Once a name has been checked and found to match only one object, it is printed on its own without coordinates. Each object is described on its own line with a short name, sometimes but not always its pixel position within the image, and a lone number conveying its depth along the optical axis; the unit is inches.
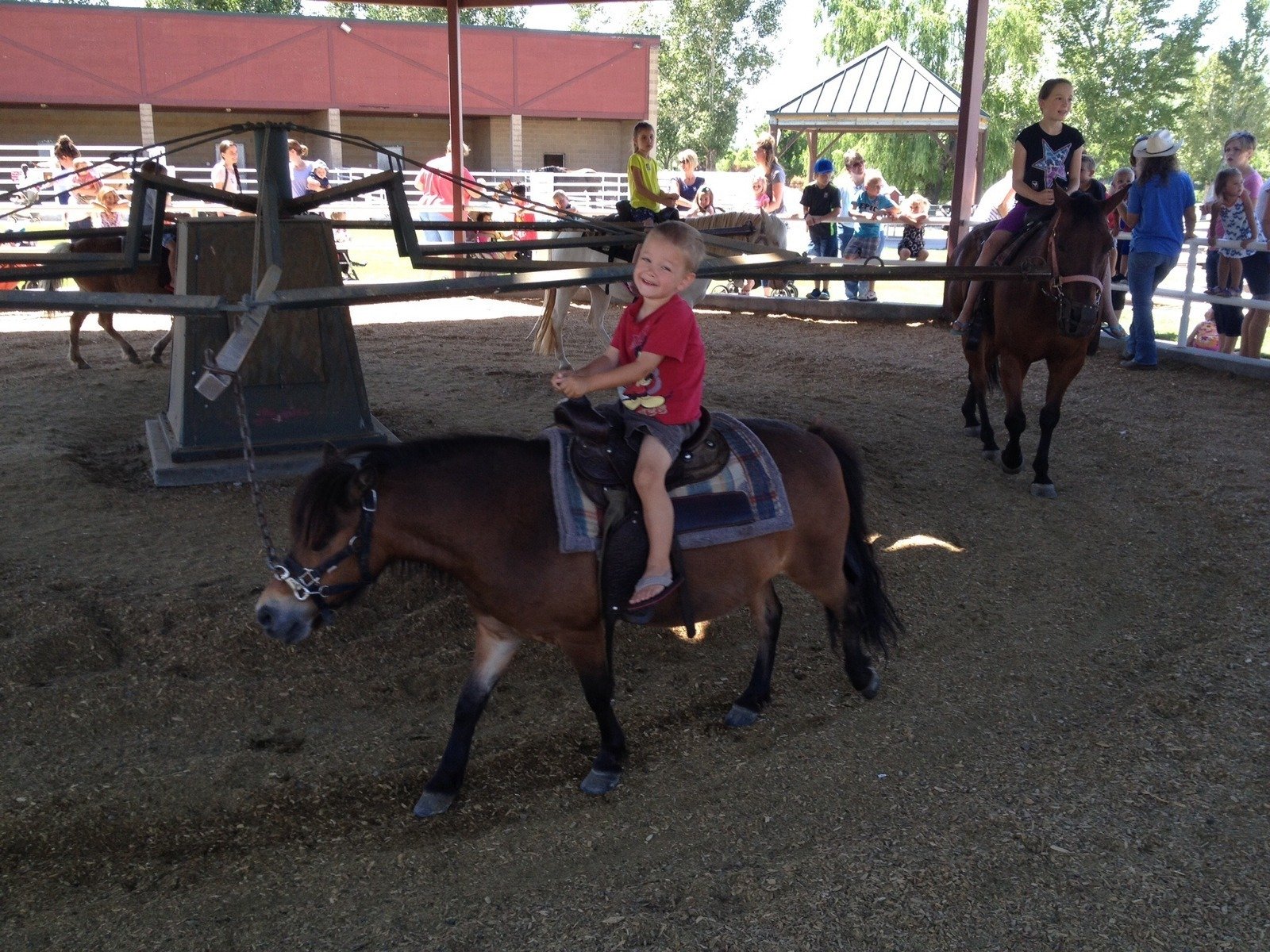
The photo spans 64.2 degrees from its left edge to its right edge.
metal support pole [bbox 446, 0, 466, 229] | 524.1
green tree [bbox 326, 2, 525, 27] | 1760.0
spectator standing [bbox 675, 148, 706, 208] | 523.2
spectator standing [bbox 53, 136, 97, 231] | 509.7
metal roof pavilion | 870.4
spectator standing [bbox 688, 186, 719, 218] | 581.3
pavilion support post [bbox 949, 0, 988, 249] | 438.3
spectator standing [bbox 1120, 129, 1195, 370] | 394.3
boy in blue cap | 542.0
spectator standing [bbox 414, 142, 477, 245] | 626.2
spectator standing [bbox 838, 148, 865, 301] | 581.3
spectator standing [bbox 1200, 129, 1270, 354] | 409.4
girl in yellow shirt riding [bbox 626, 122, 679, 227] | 389.4
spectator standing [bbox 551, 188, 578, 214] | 724.0
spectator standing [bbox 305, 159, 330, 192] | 724.7
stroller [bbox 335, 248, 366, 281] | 607.2
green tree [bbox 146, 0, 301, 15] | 2128.4
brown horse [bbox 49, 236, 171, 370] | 361.7
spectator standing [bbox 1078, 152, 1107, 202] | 295.3
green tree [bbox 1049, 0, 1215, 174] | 1425.9
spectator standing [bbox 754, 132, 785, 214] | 547.2
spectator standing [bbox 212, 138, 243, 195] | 518.9
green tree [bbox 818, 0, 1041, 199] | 1493.6
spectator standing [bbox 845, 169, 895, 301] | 564.1
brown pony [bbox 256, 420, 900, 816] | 116.4
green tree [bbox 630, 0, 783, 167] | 2322.8
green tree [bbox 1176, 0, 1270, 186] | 1712.6
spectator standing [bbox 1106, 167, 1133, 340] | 470.3
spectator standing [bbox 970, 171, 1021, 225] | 557.6
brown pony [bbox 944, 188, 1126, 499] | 248.2
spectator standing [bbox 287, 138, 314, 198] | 634.2
